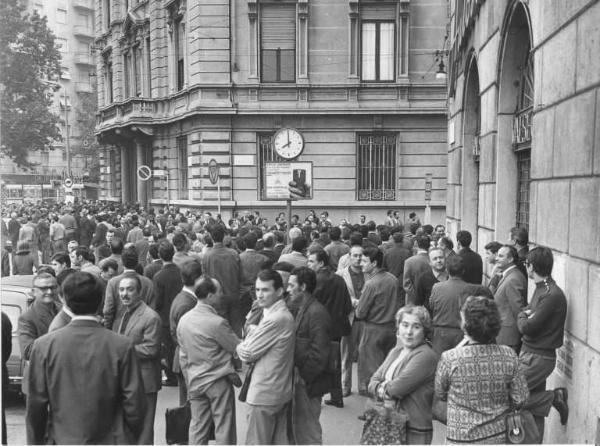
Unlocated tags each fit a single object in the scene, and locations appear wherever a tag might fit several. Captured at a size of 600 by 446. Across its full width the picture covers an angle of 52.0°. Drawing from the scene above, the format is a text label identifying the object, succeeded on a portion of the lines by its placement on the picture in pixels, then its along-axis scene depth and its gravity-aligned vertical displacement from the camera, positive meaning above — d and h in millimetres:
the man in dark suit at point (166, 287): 7840 -1286
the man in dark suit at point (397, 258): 9922 -1169
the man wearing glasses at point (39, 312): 5746 -1201
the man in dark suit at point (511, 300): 6070 -1148
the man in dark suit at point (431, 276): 8156 -1207
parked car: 6988 -1425
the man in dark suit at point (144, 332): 5539 -1328
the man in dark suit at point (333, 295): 7090 -1253
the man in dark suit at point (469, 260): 8352 -1003
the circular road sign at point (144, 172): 22234 +524
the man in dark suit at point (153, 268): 8602 -1149
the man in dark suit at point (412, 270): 8562 -1175
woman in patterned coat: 3838 -1220
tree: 36812 +6361
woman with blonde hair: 4215 -1336
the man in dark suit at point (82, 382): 3709 -1188
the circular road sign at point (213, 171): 17703 +441
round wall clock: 12453 +878
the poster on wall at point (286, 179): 11477 +136
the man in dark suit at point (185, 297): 6168 -1126
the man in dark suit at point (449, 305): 6699 -1303
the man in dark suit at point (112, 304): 6566 -1261
